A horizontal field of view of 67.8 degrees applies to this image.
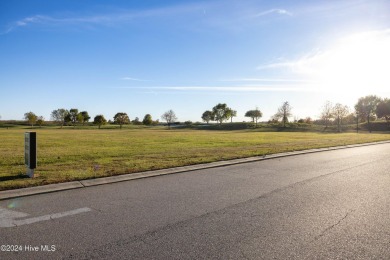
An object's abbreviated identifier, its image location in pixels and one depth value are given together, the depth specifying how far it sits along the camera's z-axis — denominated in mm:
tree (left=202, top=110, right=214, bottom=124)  148125
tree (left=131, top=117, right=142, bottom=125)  161750
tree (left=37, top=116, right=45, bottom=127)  122200
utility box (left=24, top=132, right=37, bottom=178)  8055
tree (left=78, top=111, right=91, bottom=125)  133500
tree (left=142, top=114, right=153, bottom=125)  142988
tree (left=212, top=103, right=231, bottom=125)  135625
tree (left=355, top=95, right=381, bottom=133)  99062
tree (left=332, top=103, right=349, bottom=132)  81000
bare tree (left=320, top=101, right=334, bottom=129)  82812
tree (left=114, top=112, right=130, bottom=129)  132425
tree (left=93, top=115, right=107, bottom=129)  118019
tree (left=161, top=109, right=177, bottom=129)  151250
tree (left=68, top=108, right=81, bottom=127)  129500
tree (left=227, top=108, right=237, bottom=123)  135250
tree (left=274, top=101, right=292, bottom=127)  97125
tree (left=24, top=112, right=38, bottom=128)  117250
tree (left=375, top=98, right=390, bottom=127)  95562
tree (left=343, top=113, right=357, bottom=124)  100256
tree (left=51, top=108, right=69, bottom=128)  132475
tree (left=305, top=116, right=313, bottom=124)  125400
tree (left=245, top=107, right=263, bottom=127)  116875
